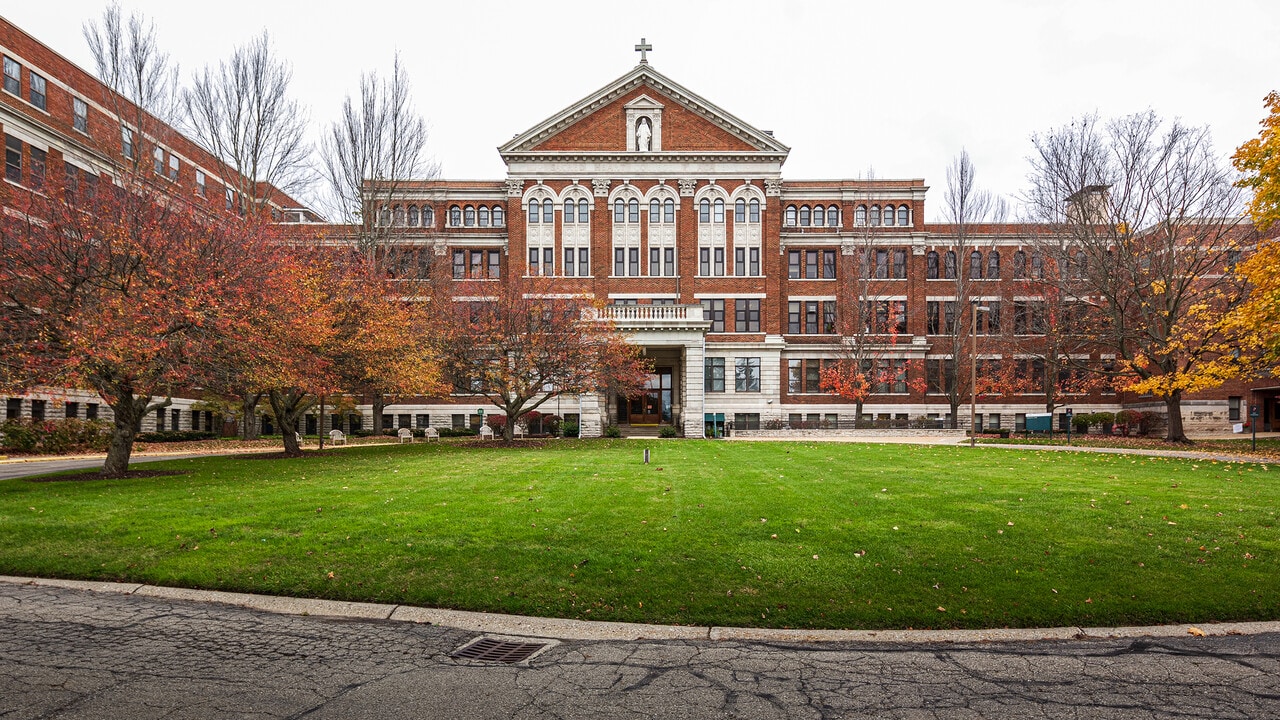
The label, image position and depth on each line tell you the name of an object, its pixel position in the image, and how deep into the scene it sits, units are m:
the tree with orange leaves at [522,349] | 28.92
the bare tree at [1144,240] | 30.02
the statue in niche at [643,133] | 48.88
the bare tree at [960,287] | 48.53
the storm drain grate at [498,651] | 6.59
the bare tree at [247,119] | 36.22
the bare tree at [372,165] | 40.47
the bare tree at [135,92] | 33.19
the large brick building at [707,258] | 48.50
